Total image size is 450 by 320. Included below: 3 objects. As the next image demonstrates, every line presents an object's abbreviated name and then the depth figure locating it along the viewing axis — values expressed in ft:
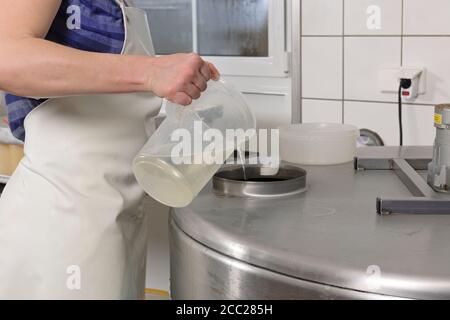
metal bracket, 2.86
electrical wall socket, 5.39
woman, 3.26
